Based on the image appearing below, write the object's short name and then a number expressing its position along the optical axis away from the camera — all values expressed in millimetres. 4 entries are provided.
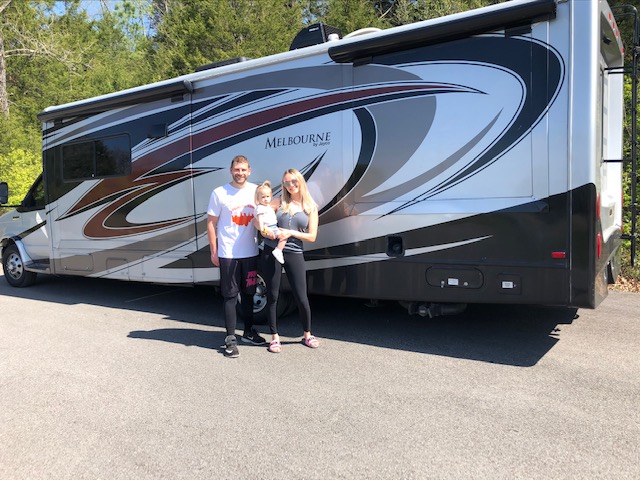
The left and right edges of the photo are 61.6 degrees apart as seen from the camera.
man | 4887
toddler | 4785
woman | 4805
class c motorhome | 4129
